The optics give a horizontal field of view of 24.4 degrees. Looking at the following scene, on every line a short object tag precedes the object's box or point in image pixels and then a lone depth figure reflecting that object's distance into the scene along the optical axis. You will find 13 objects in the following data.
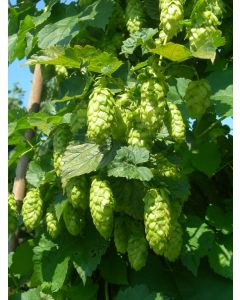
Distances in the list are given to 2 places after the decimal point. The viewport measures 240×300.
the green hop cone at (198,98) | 0.54
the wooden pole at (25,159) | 0.86
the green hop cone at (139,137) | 0.52
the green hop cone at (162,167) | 0.57
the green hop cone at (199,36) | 0.51
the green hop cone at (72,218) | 0.61
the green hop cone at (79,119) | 0.57
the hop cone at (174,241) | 0.54
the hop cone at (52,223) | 0.65
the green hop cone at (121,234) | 0.57
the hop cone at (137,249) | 0.54
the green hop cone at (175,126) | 0.52
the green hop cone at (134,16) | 0.67
